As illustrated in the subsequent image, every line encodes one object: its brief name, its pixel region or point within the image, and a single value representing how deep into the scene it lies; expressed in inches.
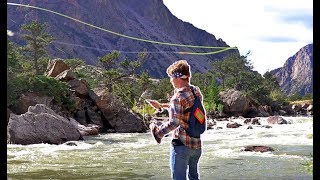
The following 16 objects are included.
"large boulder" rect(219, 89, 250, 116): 1803.6
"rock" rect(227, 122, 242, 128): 1205.6
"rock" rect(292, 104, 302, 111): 2254.3
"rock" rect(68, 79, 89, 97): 1168.8
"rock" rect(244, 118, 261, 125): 1297.4
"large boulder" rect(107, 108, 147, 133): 1084.2
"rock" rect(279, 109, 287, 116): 2104.7
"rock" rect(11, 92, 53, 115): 1018.7
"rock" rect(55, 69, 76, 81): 1171.3
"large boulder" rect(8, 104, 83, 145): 723.4
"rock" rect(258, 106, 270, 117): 1888.2
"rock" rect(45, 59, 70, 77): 1210.0
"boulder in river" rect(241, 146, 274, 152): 609.7
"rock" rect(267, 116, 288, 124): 1280.1
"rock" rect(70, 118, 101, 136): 947.3
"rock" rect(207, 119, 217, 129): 1238.3
